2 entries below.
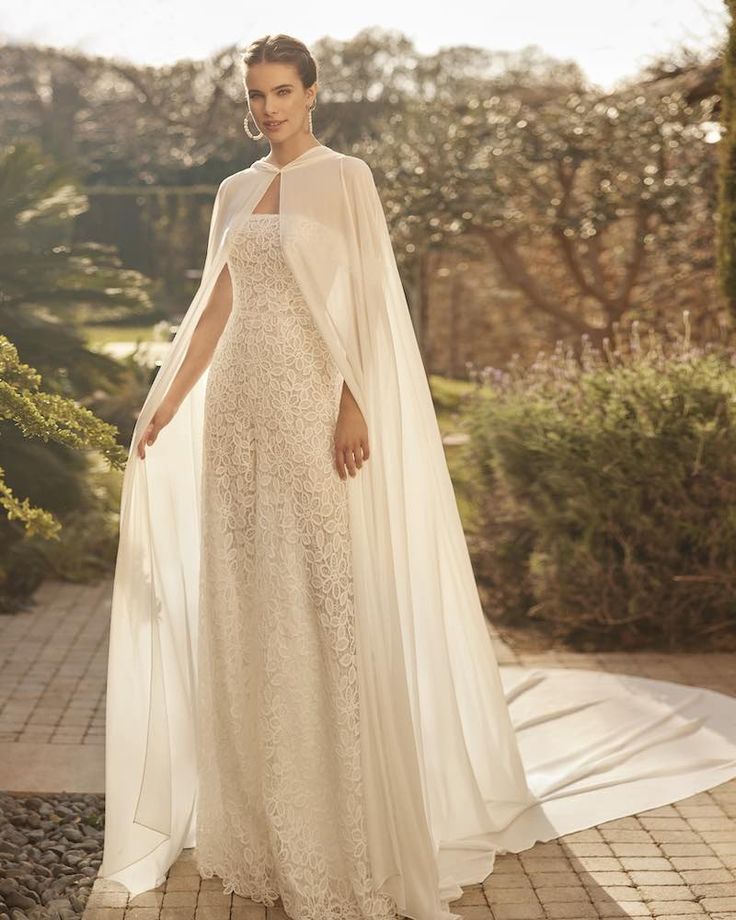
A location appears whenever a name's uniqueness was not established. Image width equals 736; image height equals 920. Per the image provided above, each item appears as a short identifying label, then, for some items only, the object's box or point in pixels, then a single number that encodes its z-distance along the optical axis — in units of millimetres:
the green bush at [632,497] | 4996
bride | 2746
